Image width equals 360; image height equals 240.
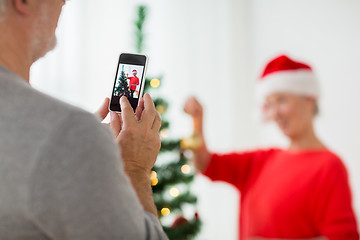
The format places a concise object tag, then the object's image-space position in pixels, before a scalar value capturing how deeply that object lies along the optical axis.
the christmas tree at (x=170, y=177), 1.56
